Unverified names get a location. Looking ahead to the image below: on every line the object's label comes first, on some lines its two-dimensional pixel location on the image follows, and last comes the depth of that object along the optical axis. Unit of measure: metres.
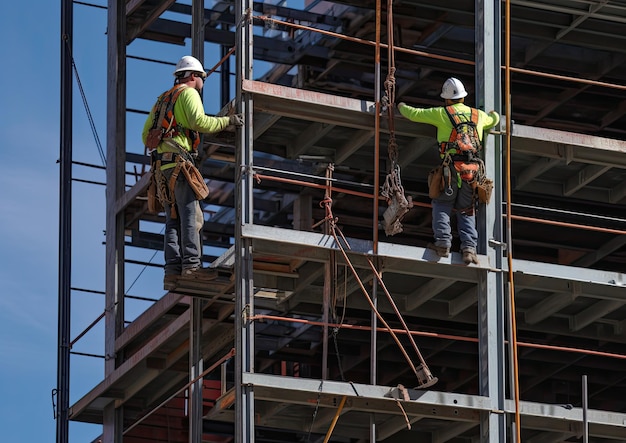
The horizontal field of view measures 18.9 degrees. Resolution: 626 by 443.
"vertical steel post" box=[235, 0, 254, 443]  22.45
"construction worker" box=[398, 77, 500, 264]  23.48
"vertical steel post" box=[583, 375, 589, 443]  23.36
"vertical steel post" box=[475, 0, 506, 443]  23.69
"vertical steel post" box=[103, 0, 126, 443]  29.36
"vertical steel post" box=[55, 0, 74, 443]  30.45
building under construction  23.58
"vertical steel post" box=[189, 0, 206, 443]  25.41
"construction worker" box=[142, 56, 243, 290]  23.05
